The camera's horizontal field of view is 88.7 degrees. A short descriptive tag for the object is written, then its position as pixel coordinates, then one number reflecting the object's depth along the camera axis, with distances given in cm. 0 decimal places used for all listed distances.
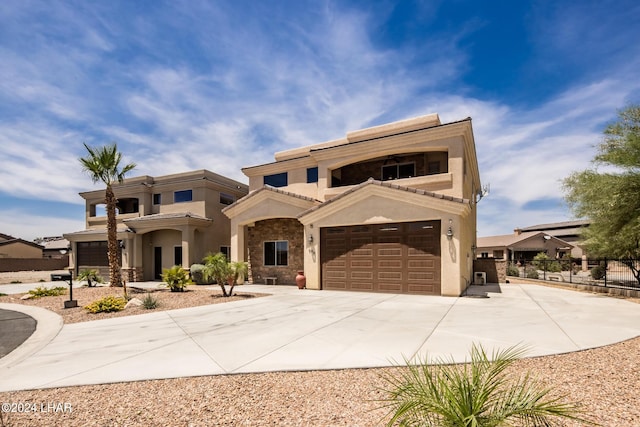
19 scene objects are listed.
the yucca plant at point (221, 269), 1421
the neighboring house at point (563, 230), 5025
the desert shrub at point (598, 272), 2408
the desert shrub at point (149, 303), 1198
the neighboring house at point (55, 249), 4900
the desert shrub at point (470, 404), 283
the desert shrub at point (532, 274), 2484
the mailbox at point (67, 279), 1257
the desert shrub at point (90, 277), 1945
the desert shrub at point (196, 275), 2142
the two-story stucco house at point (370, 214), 1475
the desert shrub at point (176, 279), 1664
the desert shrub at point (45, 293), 1576
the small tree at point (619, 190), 1491
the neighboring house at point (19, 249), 4006
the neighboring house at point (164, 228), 2420
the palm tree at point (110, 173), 1889
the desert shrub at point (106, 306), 1141
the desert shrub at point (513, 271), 2773
